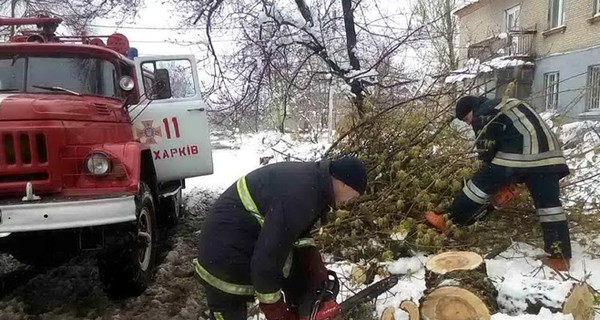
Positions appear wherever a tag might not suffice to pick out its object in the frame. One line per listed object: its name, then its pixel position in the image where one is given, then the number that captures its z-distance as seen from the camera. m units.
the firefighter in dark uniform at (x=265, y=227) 2.52
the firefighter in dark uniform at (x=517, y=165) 4.14
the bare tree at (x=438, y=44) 6.82
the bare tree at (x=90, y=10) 8.54
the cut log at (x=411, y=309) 3.34
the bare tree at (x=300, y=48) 7.77
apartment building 14.91
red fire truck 3.86
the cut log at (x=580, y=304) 3.12
